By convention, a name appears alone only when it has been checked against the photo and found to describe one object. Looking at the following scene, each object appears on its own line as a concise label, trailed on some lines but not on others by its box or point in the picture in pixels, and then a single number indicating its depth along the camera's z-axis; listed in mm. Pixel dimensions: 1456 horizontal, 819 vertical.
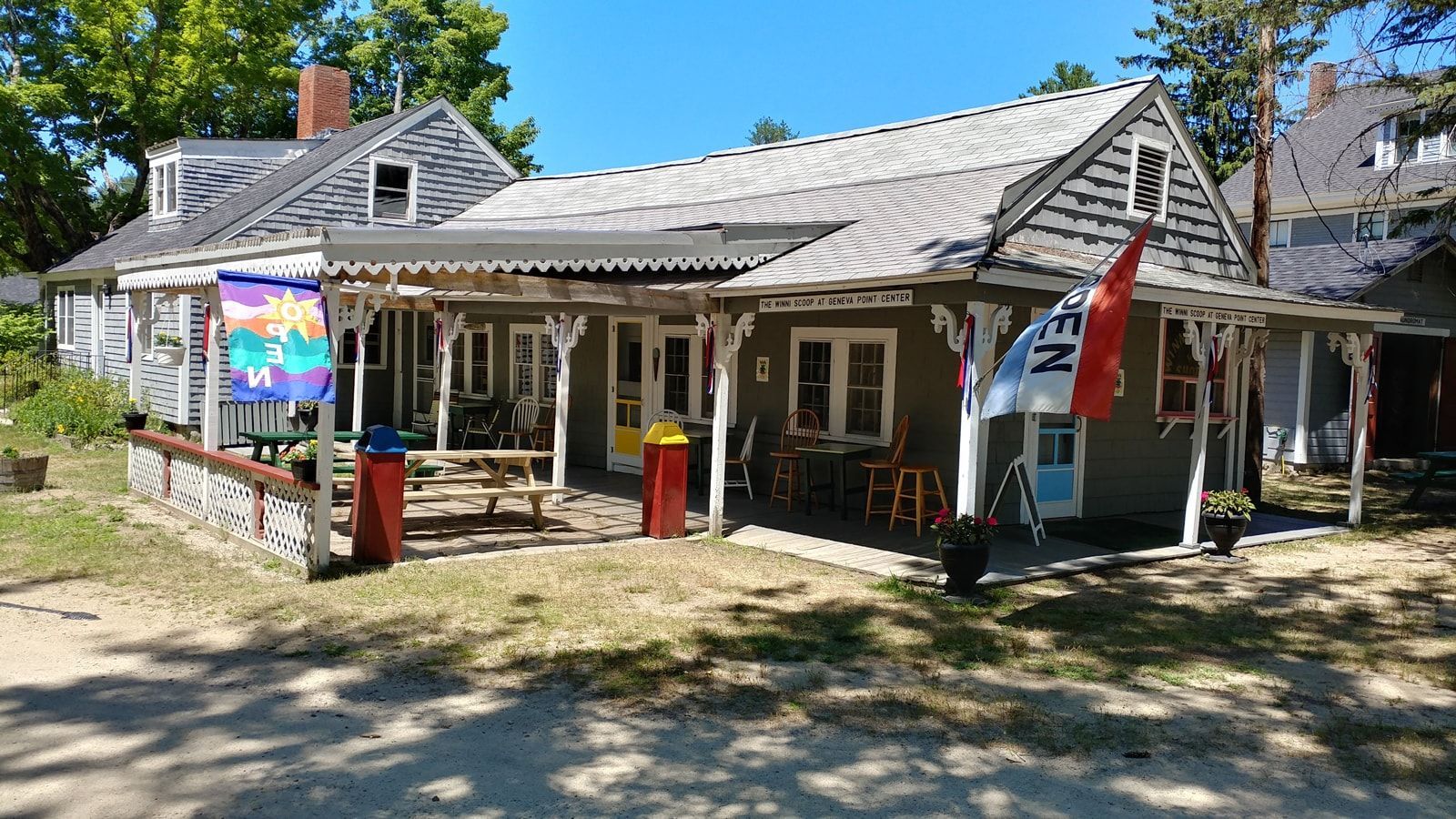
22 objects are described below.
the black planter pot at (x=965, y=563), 8047
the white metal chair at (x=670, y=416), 13750
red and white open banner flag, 6746
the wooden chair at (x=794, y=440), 12133
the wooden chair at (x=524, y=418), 15724
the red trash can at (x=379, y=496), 8297
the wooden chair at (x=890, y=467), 10797
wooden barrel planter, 11477
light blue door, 11508
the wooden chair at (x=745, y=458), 12773
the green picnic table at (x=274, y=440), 11398
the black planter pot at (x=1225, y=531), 10258
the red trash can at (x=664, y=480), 10070
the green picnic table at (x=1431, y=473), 13539
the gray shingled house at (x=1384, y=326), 18062
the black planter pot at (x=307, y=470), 8242
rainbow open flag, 7379
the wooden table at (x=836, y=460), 11219
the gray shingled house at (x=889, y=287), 8750
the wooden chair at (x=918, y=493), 10633
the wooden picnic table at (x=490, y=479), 10062
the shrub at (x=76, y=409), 16312
